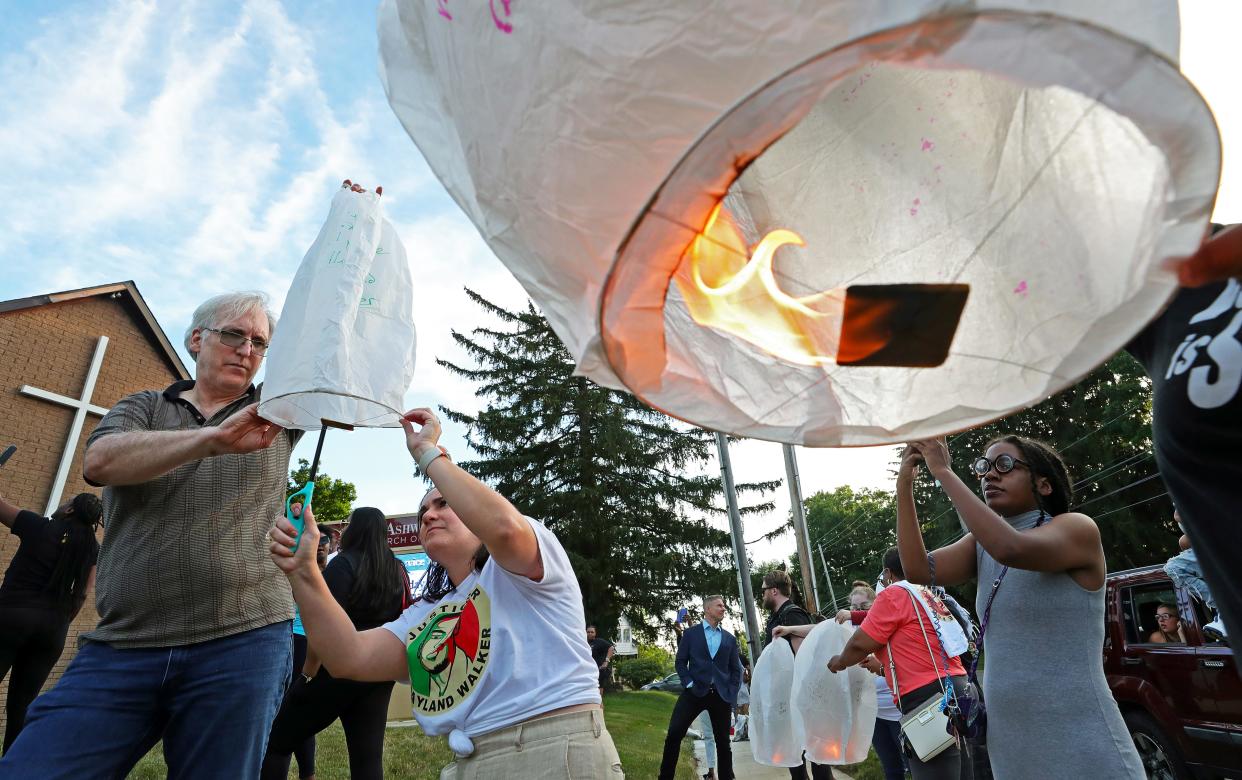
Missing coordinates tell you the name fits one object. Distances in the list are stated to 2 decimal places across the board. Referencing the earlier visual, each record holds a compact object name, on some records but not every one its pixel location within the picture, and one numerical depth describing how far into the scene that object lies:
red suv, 5.43
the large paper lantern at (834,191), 0.64
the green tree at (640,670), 53.25
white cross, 12.30
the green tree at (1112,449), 23.88
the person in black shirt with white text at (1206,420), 1.20
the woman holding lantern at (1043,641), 2.09
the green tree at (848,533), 47.88
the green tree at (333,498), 29.67
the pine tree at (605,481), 22.34
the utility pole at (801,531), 12.02
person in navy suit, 7.42
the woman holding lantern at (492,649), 2.03
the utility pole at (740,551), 13.34
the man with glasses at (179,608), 2.03
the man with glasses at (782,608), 6.63
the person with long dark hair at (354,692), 3.90
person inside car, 6.09
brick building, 12.09
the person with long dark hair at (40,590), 4.46
